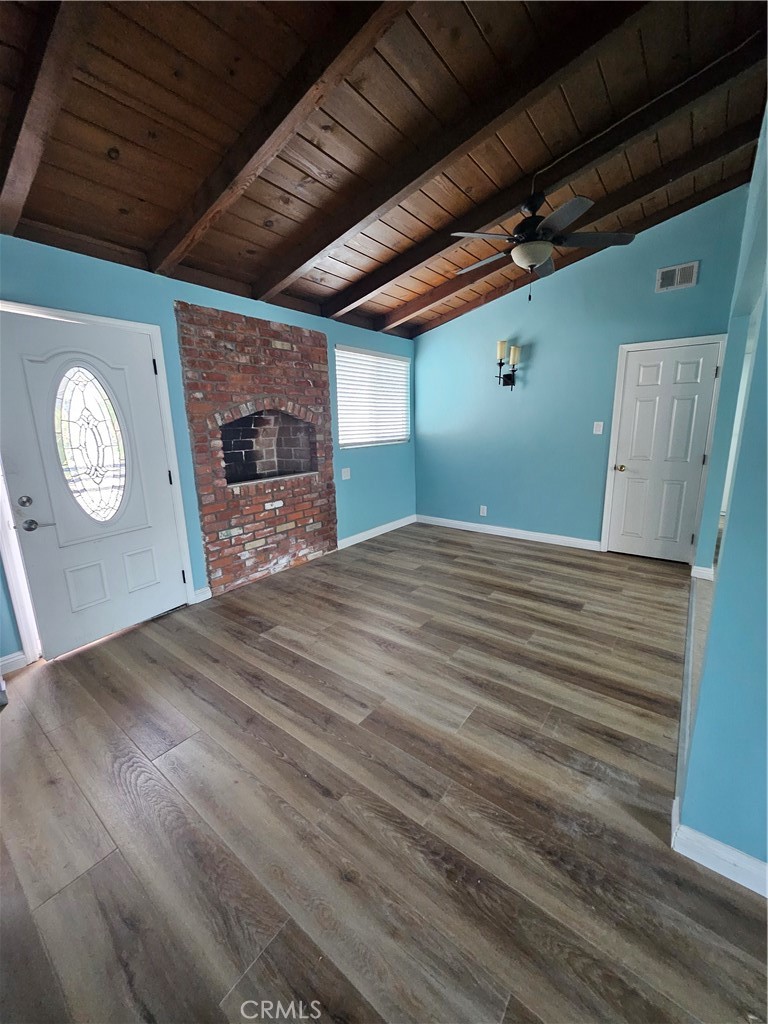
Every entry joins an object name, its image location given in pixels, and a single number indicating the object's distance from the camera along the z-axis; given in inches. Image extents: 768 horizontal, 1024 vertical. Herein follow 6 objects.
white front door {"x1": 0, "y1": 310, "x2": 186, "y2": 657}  86.4
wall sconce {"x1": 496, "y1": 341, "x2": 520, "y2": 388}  165.5
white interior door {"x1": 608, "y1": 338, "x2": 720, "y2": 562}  136.0
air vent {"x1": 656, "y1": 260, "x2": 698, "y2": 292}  131.2
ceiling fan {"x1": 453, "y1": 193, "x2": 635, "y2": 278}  85.7
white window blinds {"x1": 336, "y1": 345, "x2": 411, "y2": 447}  170.6
